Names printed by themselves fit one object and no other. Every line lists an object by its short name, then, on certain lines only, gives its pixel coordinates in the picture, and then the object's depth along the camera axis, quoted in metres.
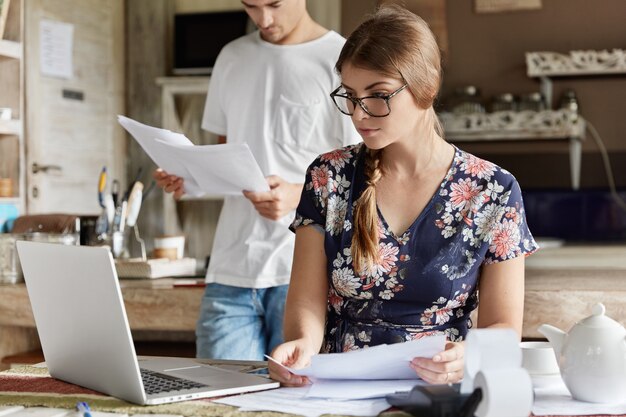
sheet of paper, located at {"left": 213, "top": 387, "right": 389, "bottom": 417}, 1.20
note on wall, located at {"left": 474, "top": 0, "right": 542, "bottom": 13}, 4.75
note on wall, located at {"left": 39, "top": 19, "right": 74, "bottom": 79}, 4.55
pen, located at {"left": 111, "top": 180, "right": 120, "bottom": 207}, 3.17
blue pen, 1.17
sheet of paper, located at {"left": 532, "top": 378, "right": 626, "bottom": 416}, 1.20
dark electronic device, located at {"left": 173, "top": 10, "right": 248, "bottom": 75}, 5.01
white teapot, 1.22
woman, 1.55
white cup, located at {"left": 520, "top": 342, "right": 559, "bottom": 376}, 1.37
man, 2.16
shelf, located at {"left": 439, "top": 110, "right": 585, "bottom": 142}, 4.47
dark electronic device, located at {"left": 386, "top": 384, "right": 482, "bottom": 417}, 1.10
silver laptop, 1.21
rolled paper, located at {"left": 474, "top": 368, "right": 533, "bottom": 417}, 1.10
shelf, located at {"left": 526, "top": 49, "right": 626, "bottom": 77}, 4.46
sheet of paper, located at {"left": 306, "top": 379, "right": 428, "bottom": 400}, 1.28
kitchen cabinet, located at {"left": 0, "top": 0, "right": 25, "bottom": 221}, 4.14
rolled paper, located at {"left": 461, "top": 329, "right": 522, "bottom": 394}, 1.12
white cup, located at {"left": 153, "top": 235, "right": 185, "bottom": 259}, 3.00
